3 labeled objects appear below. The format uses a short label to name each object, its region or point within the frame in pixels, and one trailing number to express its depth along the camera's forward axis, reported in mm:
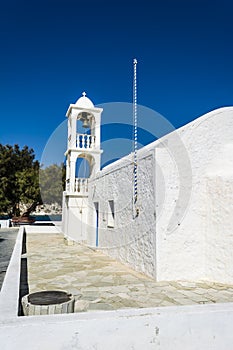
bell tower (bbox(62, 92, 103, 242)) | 14281
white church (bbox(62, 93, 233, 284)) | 6578
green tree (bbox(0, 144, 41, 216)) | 26361
